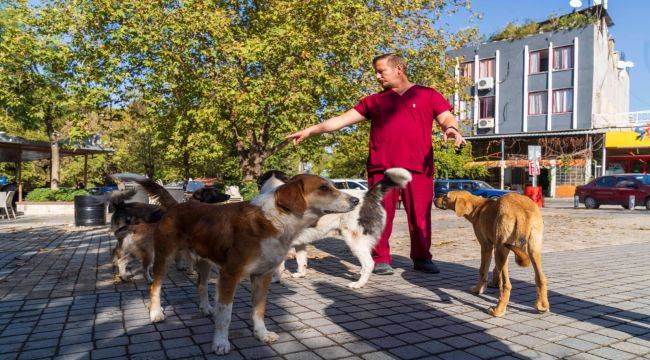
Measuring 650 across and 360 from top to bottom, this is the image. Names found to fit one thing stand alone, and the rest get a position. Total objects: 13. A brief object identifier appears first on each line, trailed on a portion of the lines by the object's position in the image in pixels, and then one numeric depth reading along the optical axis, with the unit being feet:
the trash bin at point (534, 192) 71.41
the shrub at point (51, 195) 71.15
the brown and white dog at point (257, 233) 11.07
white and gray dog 18.16
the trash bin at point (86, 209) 45.37
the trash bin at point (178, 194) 50.61
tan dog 13.23
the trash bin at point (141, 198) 33.14
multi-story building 117.60
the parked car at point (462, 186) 84.29
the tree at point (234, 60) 45.27
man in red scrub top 19.52
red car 76.68
